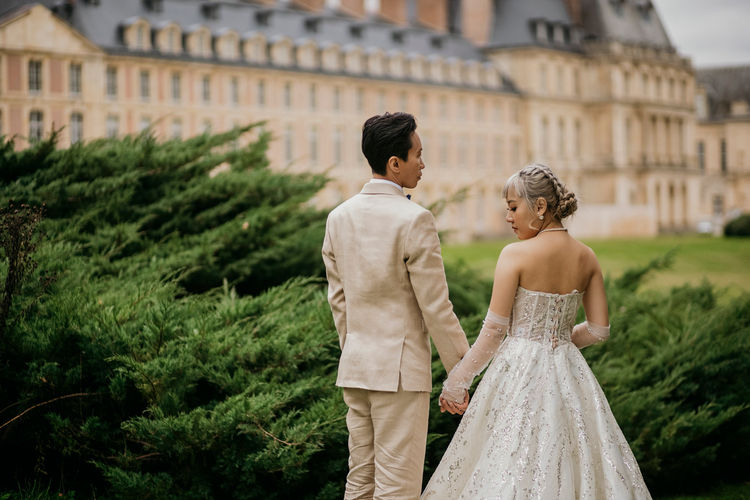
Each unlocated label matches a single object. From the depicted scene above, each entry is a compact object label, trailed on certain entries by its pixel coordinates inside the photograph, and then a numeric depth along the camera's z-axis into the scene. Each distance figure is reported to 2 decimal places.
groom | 4.34
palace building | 46.84
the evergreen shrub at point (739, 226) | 48.72
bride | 4.51
